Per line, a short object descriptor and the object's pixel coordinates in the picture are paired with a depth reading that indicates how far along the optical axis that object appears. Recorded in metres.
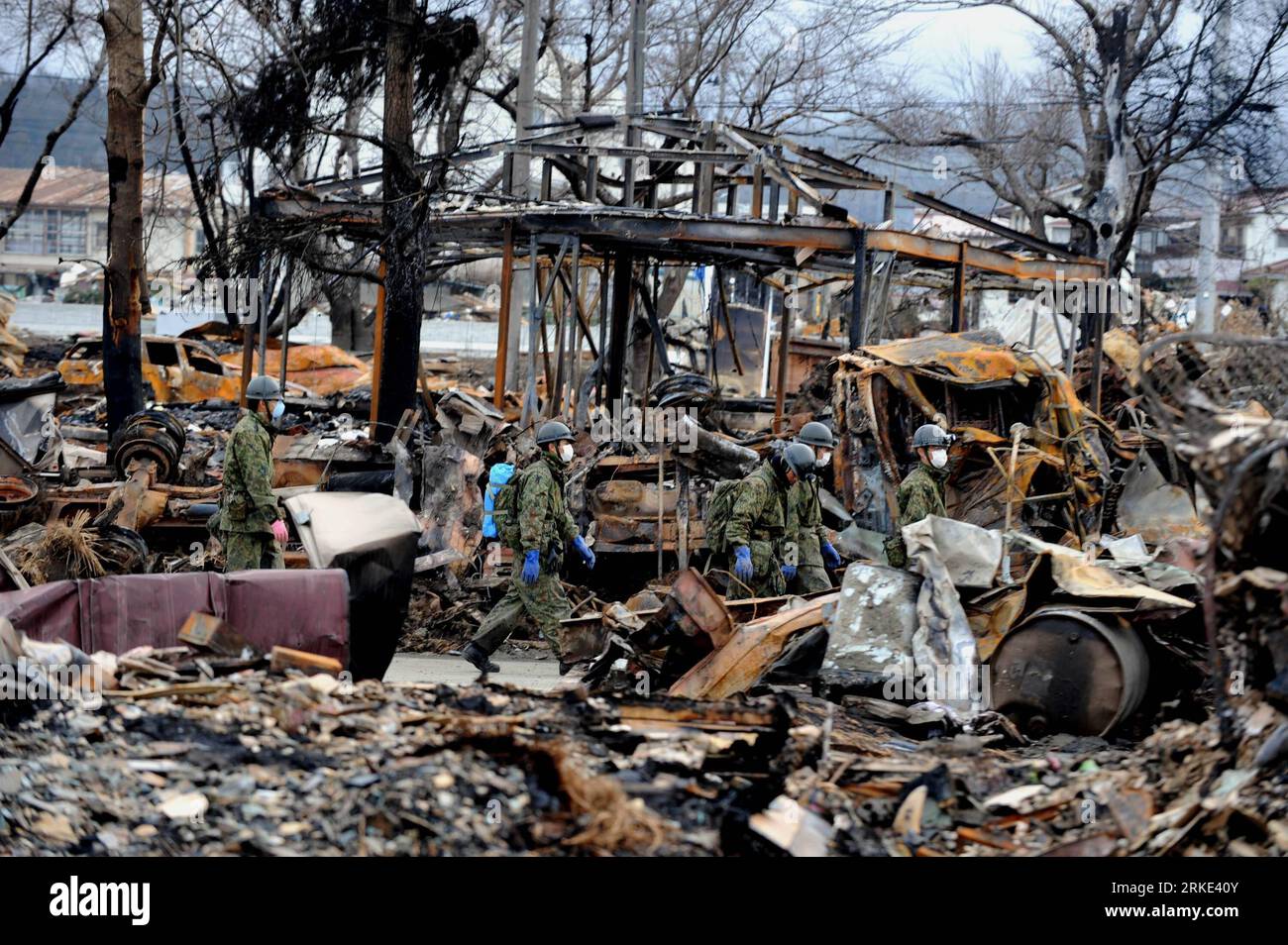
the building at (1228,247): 29.27
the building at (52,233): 58.72
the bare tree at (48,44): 21.53
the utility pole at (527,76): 22.03
